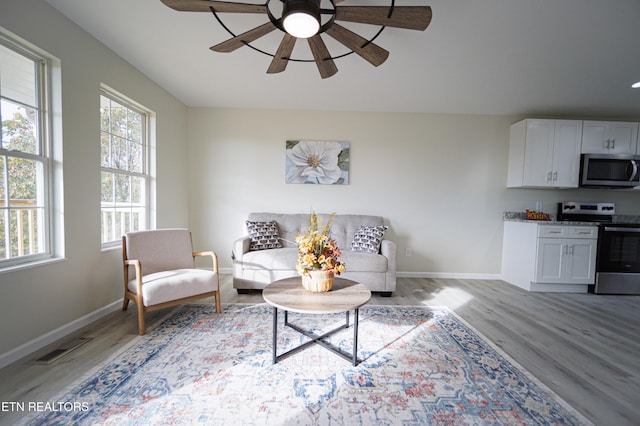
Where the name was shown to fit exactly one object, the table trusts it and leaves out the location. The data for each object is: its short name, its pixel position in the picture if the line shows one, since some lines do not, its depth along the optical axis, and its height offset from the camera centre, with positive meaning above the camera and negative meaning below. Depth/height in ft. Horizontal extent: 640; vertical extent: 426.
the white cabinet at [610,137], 11.37 +3.43
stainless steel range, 10.73 -2.30
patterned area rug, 4.25 -3.71
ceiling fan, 4.27 +3.47
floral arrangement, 6.12 -1.33
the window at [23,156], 5.58 +0.93
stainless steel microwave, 11.21 +1.83
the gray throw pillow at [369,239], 10.53 -1.56
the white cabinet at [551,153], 11.46 +2.63
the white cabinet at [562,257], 10.79 -2.13
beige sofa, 9.76 -2.55
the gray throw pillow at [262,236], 10.55 -1.53
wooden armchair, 6.77 -2.34
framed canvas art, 12.38 +2.06
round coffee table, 5.31 -2.26
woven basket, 6.09 -1.96
